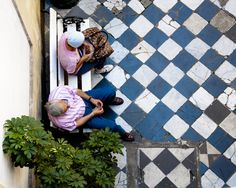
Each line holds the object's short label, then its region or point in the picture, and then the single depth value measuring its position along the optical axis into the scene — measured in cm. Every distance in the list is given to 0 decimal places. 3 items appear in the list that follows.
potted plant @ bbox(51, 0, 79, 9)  754
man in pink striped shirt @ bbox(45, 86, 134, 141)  633
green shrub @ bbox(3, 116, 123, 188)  470
